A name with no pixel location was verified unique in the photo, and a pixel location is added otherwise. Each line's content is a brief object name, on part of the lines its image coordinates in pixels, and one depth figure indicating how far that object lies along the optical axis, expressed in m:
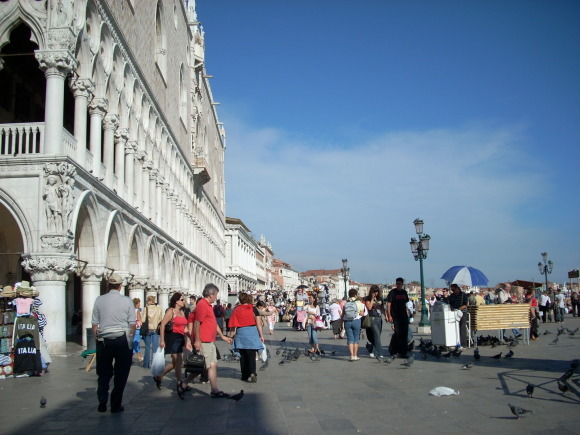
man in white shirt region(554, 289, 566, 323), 28.12
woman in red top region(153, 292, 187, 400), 8.98
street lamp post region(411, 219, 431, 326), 23.25
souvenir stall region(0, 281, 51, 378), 11.39
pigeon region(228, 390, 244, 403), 7.73
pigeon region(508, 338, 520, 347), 13.33
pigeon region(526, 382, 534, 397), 7.20
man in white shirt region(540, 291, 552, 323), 28.40
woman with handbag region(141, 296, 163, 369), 12.49
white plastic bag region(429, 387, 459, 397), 7.91
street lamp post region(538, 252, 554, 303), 40.16
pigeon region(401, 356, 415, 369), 10.89
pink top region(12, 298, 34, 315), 11.62
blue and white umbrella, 16.11
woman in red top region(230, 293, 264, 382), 9.86
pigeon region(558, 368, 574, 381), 7.39
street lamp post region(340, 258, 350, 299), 39.20
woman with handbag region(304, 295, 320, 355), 14.96
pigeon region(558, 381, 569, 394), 7.32
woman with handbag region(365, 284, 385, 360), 13.58
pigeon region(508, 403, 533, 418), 6.19
